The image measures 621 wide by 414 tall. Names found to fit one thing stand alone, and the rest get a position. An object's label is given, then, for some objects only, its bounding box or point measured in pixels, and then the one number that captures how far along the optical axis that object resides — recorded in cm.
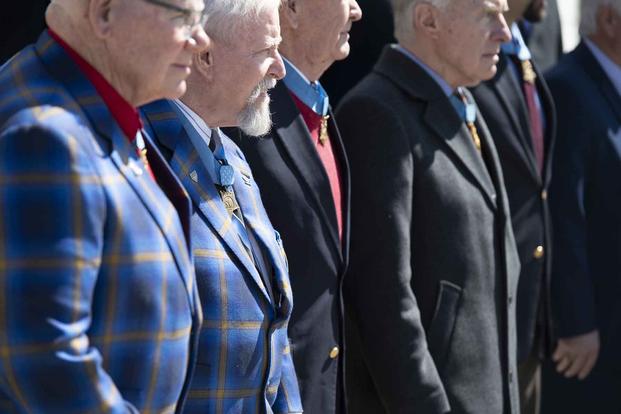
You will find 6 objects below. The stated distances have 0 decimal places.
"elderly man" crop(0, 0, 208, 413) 429
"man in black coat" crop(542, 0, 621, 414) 946
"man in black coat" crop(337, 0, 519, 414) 736
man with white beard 539
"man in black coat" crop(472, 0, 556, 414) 886
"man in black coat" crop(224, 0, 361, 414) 673
